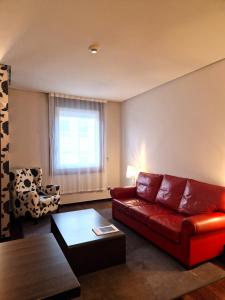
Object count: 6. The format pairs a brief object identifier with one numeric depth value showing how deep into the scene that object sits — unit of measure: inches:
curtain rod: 172.4
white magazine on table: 90.6
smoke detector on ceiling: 93.7
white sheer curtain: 174.6
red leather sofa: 86.4
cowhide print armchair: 135.5
